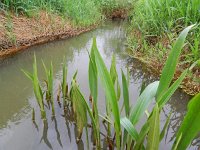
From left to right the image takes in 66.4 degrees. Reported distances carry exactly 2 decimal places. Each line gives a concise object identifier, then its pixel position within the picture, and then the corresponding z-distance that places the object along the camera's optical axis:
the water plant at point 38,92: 1.21
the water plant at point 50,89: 1.31
